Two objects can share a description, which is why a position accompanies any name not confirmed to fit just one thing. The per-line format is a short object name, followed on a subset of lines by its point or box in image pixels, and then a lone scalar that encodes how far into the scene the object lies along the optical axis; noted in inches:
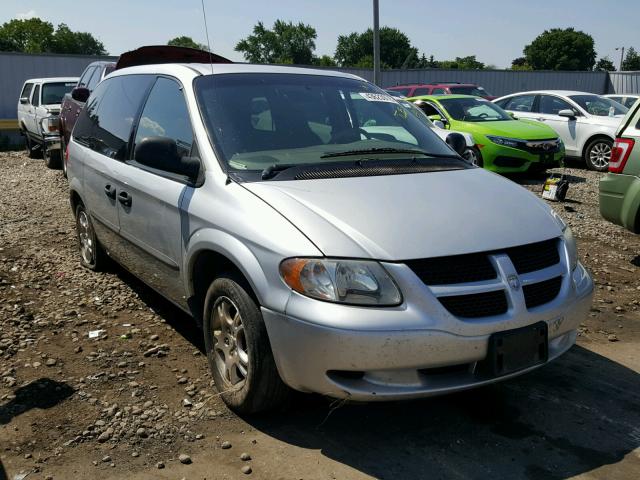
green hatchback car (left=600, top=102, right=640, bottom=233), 245.8
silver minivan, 113.4
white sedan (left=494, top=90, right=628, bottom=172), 516.7
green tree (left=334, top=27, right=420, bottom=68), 4119.1
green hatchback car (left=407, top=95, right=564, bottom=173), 446.6
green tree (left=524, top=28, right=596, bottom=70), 4017.5
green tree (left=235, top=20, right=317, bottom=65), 3550.7
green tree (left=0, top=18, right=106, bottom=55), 3661.4
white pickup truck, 525.0
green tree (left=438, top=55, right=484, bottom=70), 3897.6
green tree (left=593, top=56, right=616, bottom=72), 4333.2
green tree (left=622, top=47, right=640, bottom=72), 4126.5
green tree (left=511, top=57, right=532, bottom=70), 4140.5
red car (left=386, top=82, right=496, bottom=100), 676.9
